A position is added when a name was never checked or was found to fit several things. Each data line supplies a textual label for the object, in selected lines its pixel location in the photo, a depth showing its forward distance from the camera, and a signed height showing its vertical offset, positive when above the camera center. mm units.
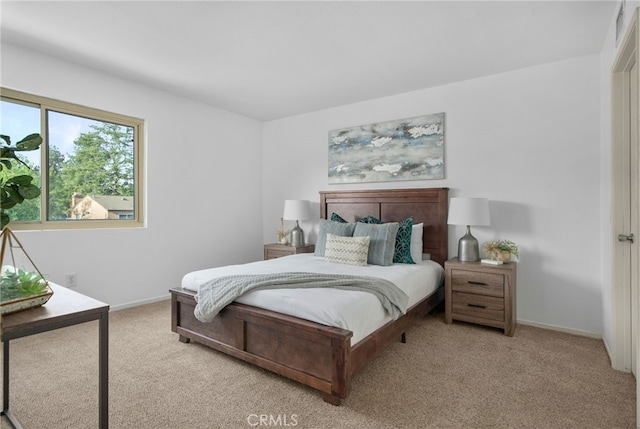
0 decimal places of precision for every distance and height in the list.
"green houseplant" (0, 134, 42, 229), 1197 +112
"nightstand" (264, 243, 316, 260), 4406 -472
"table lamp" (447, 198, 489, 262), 3186 -43
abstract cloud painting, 3816 +764
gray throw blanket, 2383 -518
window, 3088 +548
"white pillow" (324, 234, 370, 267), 3273 -361
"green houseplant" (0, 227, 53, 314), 1237 -277
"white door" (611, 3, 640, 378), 2309 -6
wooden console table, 1169 -375
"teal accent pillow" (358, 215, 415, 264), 3418 -314
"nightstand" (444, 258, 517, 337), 2977 -746
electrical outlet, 3278 -620
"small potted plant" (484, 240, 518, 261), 3168 -354
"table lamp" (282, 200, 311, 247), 4484 +4
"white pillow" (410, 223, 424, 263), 3518 -309
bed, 1920 -843
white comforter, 2047 -557
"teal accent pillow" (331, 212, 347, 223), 4089 -51
